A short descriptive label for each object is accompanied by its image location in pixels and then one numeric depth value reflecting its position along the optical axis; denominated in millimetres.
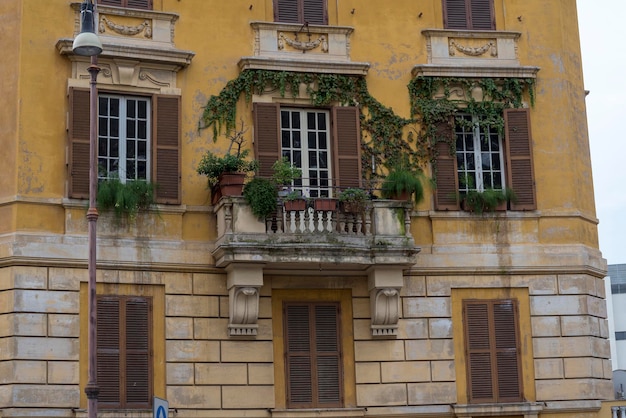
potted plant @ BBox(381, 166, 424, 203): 24141
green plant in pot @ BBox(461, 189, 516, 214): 24828
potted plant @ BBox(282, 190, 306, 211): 22984
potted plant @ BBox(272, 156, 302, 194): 23281
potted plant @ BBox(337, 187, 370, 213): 23266
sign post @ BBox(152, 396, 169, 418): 17731
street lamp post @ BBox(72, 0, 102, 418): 18603
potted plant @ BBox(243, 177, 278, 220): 22922
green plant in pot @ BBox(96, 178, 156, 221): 22953
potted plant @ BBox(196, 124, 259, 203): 23188
